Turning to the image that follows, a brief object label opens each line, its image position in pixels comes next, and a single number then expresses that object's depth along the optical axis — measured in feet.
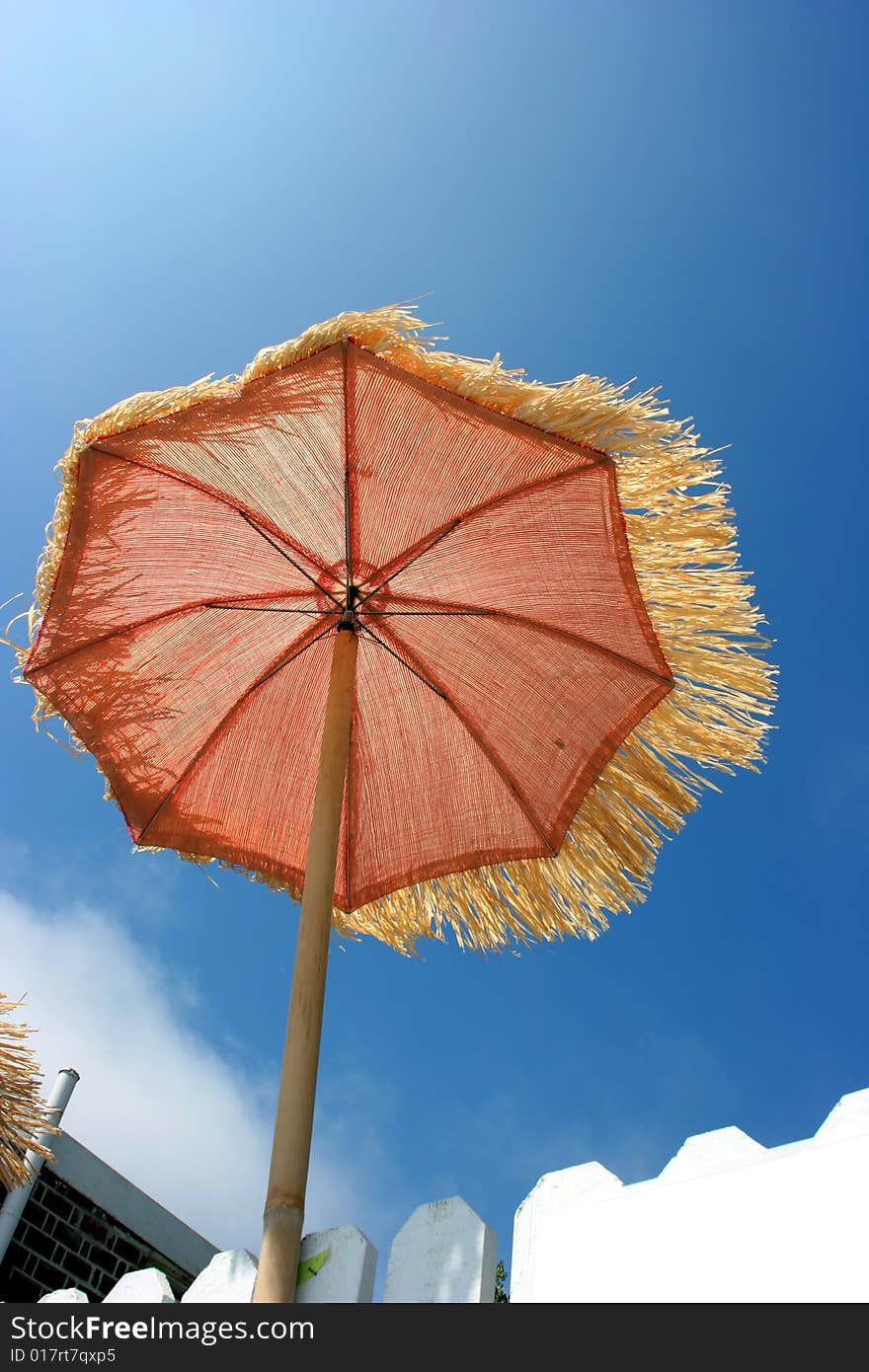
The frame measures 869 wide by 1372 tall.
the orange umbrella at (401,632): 8.97
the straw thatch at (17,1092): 9.07
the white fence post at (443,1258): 6.60
